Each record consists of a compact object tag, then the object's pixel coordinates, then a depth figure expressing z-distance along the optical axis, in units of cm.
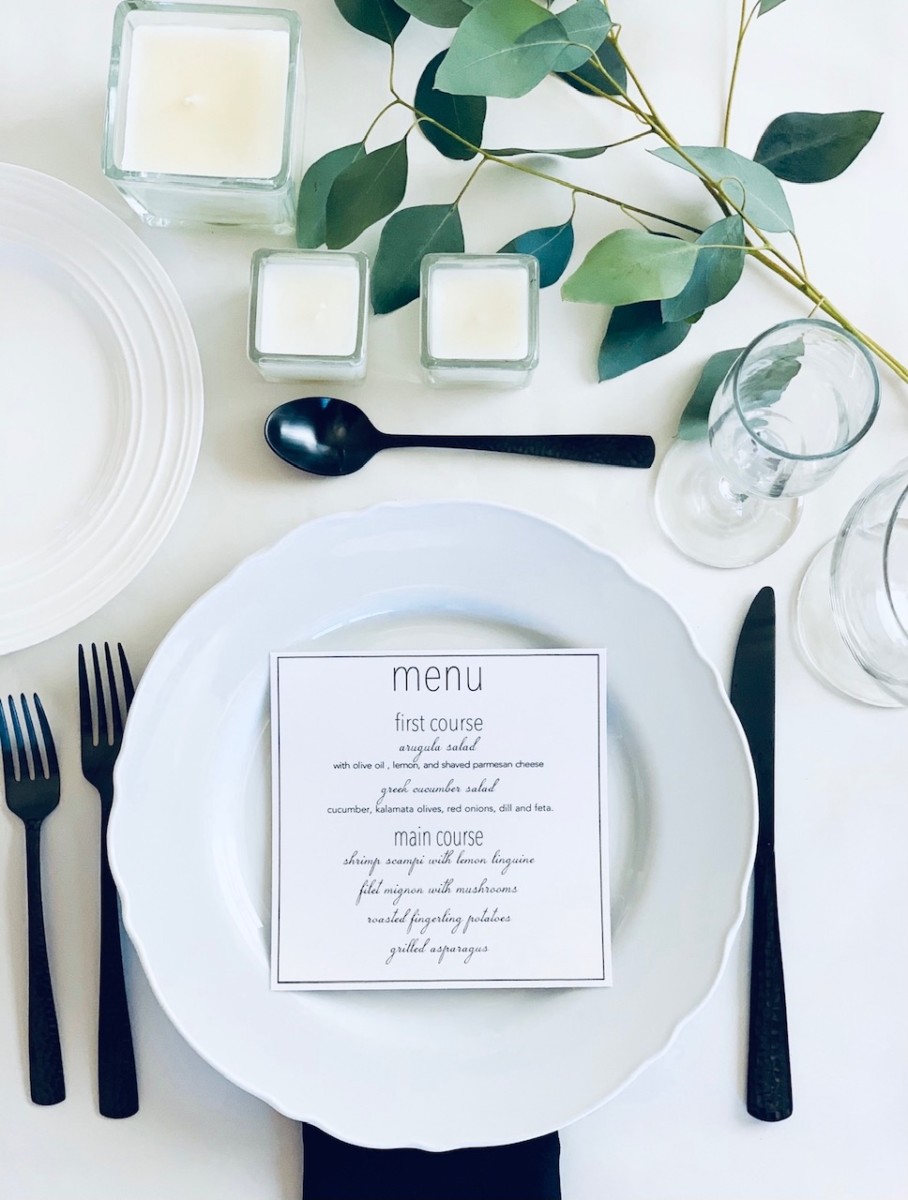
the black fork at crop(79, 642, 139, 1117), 57
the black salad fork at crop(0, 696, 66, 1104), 57
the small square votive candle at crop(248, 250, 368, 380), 58
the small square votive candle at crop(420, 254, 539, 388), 58
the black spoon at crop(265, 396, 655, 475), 61
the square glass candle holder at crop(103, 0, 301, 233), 57
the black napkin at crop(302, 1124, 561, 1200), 56
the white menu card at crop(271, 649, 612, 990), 58
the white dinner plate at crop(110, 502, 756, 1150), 55
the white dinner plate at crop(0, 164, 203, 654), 59
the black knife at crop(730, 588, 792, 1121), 58
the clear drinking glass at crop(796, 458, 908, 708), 57
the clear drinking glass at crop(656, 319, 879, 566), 55
